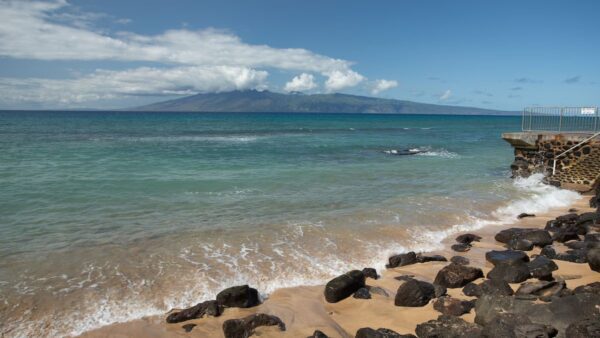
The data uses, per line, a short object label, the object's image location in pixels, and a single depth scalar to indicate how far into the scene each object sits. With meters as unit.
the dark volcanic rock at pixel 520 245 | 11.35
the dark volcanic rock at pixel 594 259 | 9.01
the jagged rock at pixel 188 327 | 7.32
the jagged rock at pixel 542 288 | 7.80
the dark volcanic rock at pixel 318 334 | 6.76
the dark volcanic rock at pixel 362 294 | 8.46
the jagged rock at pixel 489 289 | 8.10
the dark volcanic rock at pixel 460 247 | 11.50
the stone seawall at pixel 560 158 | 21.00
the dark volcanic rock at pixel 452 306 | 7.51
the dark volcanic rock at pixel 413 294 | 8.01
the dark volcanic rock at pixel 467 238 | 12.13
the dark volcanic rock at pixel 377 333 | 6.45
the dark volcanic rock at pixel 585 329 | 5.52
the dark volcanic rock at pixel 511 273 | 8.84
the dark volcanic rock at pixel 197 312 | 7.64
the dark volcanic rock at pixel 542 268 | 8.89
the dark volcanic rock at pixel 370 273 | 9.58
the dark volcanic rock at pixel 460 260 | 10.34
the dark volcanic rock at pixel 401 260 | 10.34
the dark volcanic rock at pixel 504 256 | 9.88
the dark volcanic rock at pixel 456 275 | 8.83
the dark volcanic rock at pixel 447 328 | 6.31
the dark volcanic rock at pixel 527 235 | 11.69
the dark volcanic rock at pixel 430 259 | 10.51
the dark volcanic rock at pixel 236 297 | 8.08
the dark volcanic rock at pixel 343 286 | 8.41
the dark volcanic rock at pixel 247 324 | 7.05
